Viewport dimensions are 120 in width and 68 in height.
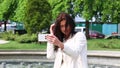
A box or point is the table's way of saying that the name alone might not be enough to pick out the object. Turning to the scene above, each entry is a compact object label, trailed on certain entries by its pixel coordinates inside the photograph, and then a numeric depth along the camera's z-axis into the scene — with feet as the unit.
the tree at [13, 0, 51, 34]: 84.17
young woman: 12.64
